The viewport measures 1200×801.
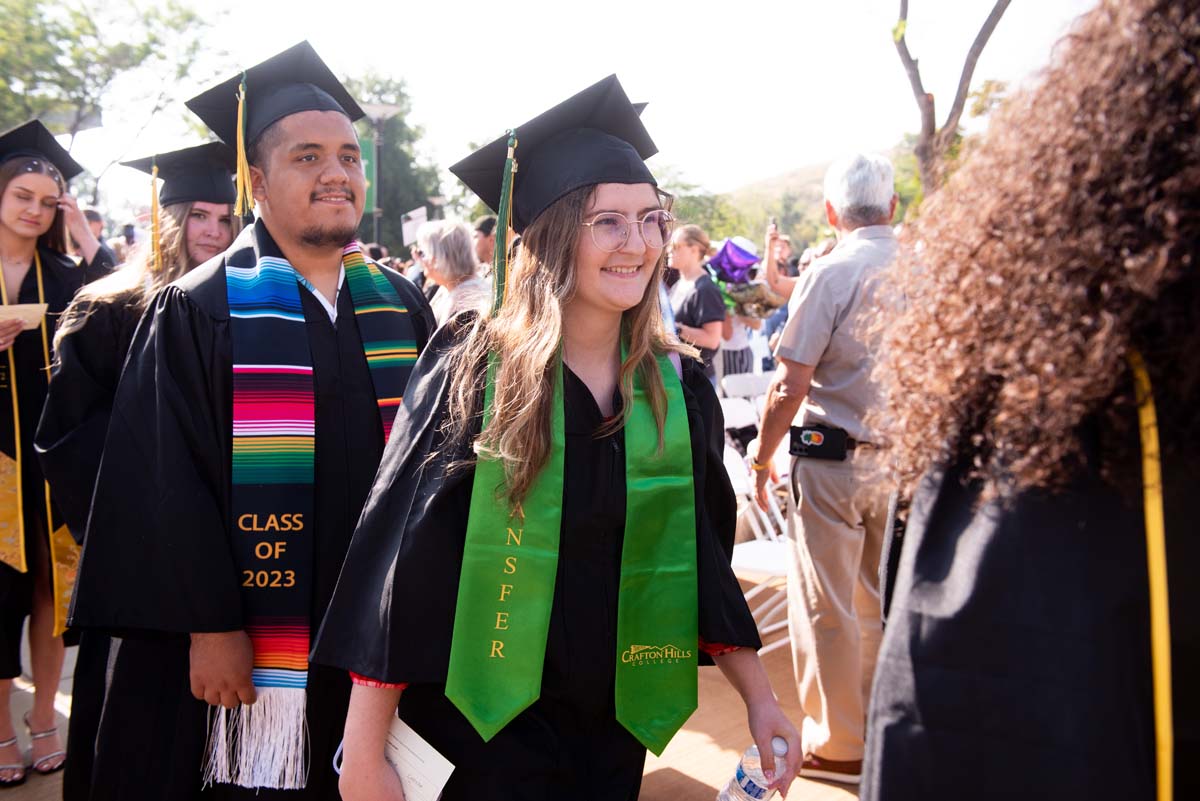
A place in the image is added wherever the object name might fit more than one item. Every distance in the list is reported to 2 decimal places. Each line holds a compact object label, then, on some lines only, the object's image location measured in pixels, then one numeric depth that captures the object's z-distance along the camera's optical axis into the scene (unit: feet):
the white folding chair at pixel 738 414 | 23.43
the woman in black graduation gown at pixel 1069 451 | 3.16
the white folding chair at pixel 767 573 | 16.65
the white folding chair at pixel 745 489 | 20.03
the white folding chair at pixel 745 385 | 24.70
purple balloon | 25.72
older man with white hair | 11.82
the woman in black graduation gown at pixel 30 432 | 12.71
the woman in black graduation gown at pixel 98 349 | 10.46
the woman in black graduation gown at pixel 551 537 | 5.96
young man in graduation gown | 7.77
